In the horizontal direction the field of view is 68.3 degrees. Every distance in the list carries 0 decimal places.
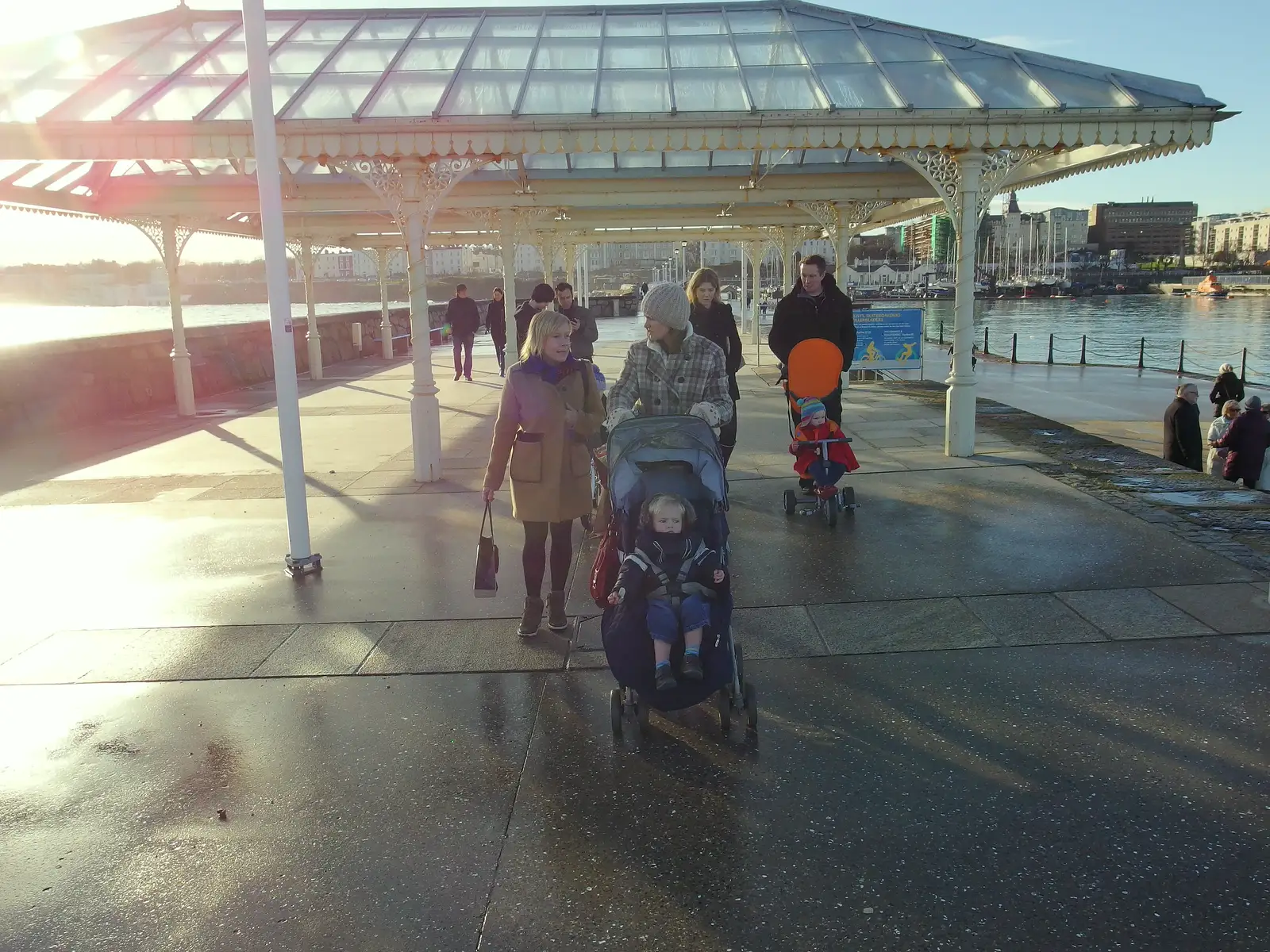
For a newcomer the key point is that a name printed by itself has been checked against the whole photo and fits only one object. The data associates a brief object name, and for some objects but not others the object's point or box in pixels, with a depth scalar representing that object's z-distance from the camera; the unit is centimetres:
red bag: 420
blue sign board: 1708
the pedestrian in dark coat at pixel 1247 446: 893
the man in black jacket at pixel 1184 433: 998
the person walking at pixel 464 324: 1830
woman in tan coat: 480
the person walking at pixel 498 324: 1810
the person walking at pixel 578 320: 858
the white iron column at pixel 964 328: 902
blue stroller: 385
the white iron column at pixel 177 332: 1348
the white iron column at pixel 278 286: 575
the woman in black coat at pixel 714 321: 691
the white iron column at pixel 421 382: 862
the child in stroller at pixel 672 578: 381
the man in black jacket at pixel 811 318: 759
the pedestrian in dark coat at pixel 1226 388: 1123
